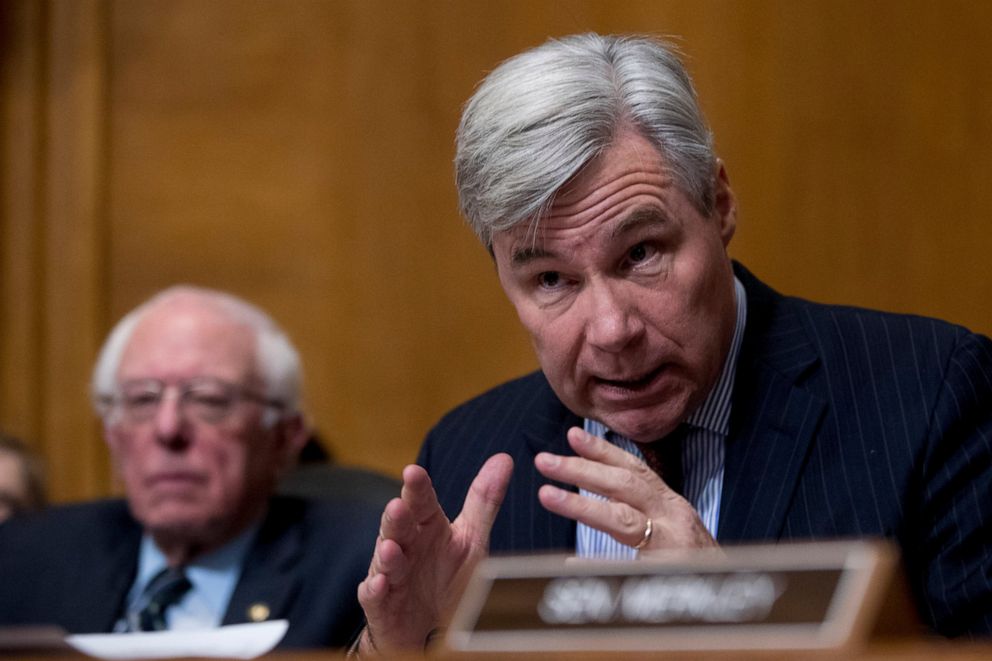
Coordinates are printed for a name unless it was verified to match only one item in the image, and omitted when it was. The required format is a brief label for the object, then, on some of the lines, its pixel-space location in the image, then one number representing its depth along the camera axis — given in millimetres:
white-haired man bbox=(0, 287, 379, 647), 5229
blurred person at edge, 5455
